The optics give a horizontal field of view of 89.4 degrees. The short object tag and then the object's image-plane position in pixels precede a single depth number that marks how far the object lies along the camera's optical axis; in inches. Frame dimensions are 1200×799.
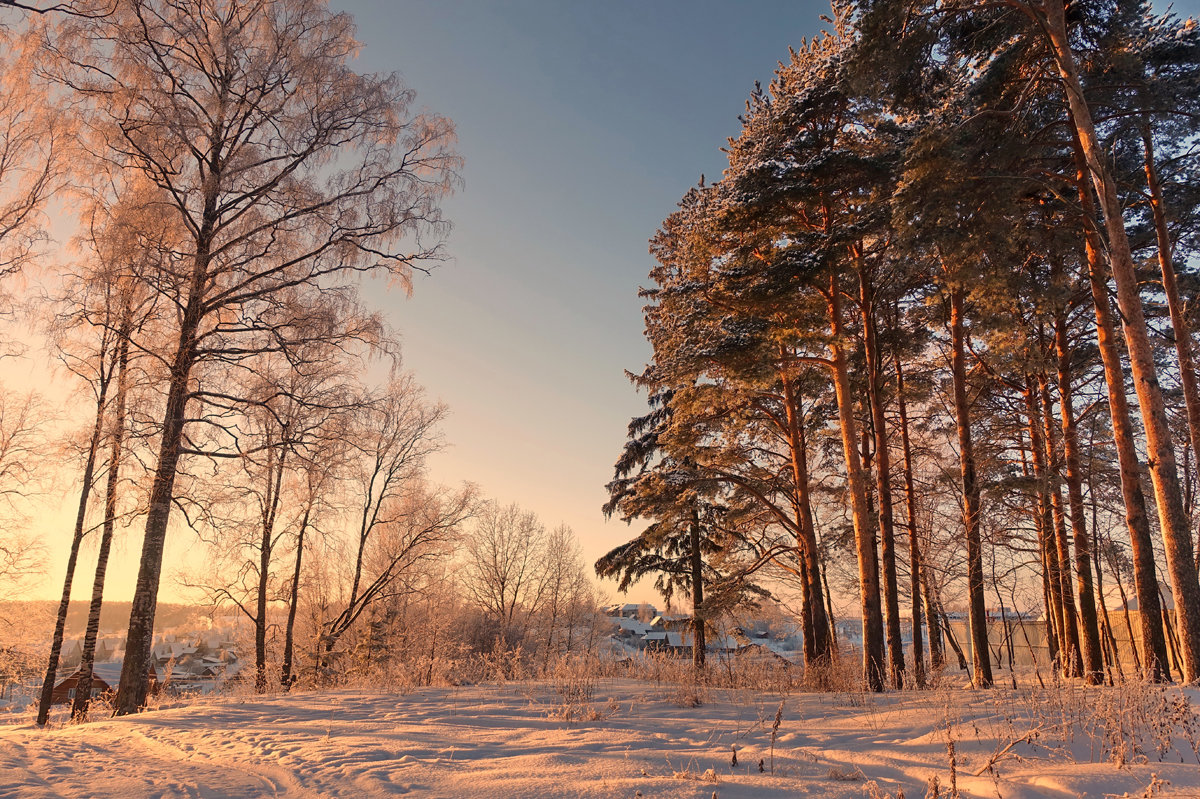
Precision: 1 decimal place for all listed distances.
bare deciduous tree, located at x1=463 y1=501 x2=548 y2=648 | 1599.4
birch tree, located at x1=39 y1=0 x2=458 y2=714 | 433.4
